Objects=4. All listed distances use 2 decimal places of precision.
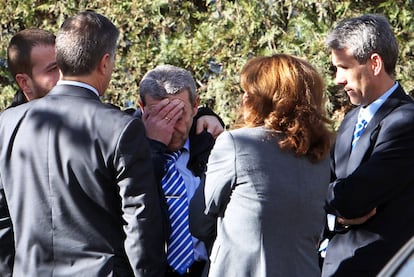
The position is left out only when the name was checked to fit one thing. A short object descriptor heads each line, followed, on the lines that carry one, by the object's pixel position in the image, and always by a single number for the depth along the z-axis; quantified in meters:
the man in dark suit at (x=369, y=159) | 8.73
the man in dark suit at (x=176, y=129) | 9.40
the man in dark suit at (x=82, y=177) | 8.12
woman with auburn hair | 8.29
